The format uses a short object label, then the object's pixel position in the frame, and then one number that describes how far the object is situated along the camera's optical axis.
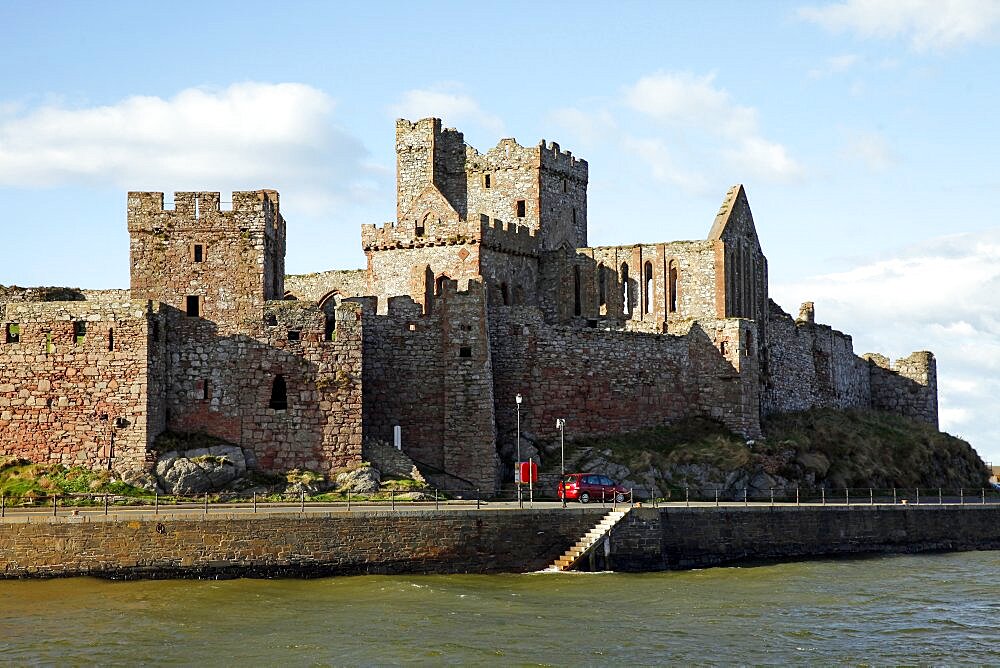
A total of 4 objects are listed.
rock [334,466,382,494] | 53.91
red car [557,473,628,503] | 56.16
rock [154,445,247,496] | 52.44
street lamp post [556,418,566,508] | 57.73
